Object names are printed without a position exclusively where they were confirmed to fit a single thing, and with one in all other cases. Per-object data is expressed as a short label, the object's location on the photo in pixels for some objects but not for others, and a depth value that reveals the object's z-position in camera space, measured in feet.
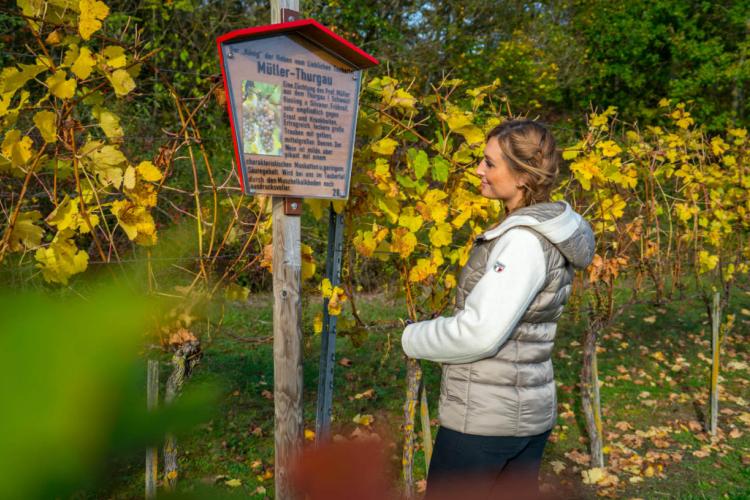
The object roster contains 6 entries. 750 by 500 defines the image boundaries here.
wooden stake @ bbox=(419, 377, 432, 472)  10.39
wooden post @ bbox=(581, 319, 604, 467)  13.26
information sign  6.84
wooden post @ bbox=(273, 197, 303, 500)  7.66
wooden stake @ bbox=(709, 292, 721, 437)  15.33
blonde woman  5.85
